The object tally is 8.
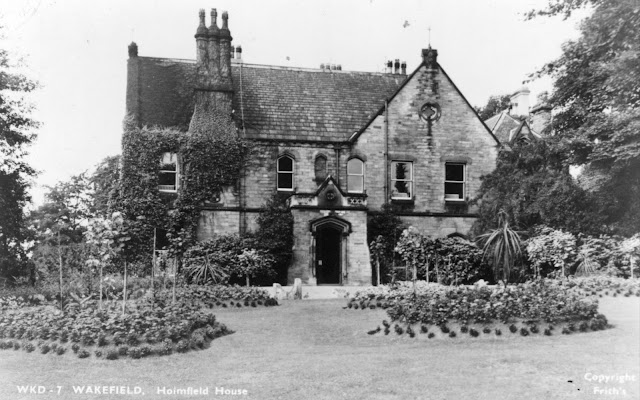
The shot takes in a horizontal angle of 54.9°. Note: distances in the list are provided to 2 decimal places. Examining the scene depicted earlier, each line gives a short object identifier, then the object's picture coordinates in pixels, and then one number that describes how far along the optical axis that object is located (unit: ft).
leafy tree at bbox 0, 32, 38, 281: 72.23
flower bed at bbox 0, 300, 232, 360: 37.01
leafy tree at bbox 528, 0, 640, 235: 57.77
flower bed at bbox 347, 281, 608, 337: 39.83
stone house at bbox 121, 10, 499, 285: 92.32
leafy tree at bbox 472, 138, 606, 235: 73.61
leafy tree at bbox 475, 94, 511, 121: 152.05
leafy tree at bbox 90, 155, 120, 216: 132.98
